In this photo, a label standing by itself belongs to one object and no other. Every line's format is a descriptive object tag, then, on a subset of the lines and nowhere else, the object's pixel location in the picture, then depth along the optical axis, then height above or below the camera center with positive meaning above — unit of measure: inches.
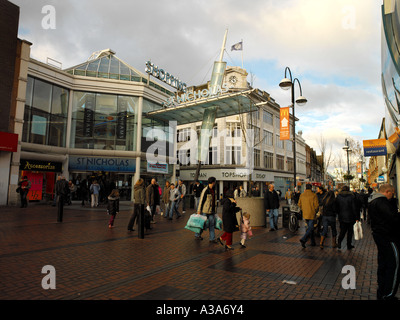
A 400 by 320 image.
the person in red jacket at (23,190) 659.4 -17.4
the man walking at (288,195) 813.9 -22.4
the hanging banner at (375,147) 716.0 +111.7
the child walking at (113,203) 405.1 -27.7
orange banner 637.1 +148.0
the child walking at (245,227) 306.2 -45.6
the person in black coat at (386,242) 154.3 -30.6
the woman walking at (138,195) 371.9 -13.7
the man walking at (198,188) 668.7 -5.2
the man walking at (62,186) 561.3 -5.3
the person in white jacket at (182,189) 660.1 -8.3
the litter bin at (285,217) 468.8 -50.6
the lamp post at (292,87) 561.0 +210.1
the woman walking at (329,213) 319.0 -29.4
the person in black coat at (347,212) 296.2 -26.1
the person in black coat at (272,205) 440.5 -28.9
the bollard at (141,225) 335.0 -48.8
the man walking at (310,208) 316.8 -23.9
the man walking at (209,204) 317.4 -20.8
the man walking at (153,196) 432.1 -18.5
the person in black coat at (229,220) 289.4 -35.6
